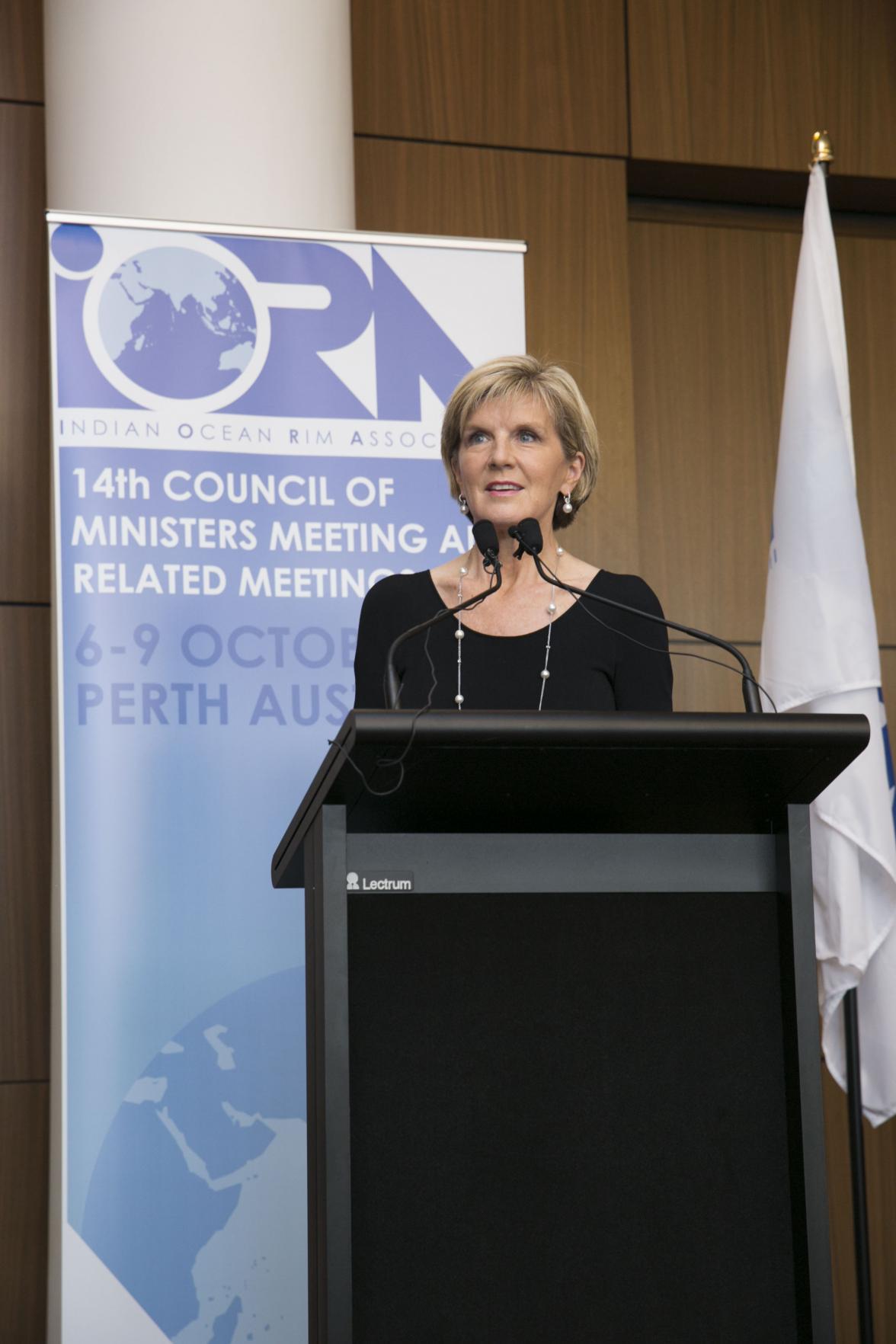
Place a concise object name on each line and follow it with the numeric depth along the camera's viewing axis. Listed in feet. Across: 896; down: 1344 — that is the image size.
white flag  11.17
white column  11.21
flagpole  10.97
